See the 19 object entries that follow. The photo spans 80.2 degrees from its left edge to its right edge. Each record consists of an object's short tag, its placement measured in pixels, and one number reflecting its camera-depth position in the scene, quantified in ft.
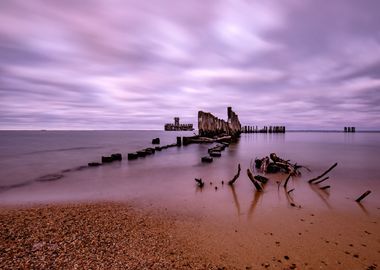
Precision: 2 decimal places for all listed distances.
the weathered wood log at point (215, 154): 88.75
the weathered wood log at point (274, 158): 57.94
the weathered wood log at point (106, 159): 76.40
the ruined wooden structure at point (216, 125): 174.37
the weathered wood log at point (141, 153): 91.42
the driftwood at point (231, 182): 42.82
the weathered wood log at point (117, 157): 80.77
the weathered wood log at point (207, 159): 73.56
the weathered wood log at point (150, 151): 99.92
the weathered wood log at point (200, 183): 41.75
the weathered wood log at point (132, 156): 84.24
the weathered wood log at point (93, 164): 70.30
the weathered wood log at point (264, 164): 55.93
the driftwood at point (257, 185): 37.96
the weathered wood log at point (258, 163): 60.75
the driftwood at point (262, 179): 43.57
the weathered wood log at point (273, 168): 55.06
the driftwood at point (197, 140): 161.80
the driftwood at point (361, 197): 32.01
